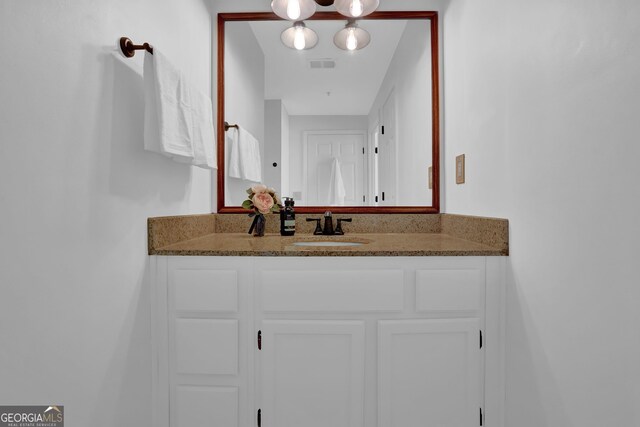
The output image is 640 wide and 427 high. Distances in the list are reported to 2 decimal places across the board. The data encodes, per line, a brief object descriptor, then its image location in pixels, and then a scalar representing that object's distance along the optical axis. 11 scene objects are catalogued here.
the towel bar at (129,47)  1.01
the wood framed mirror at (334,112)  1.81
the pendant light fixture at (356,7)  1.70
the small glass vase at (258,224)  1.67
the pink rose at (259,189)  1.68
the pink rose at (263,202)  1.64
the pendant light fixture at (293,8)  1.72
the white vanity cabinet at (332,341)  1.19
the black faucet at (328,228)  1.75
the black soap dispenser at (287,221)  1.72
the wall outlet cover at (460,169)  1.57
